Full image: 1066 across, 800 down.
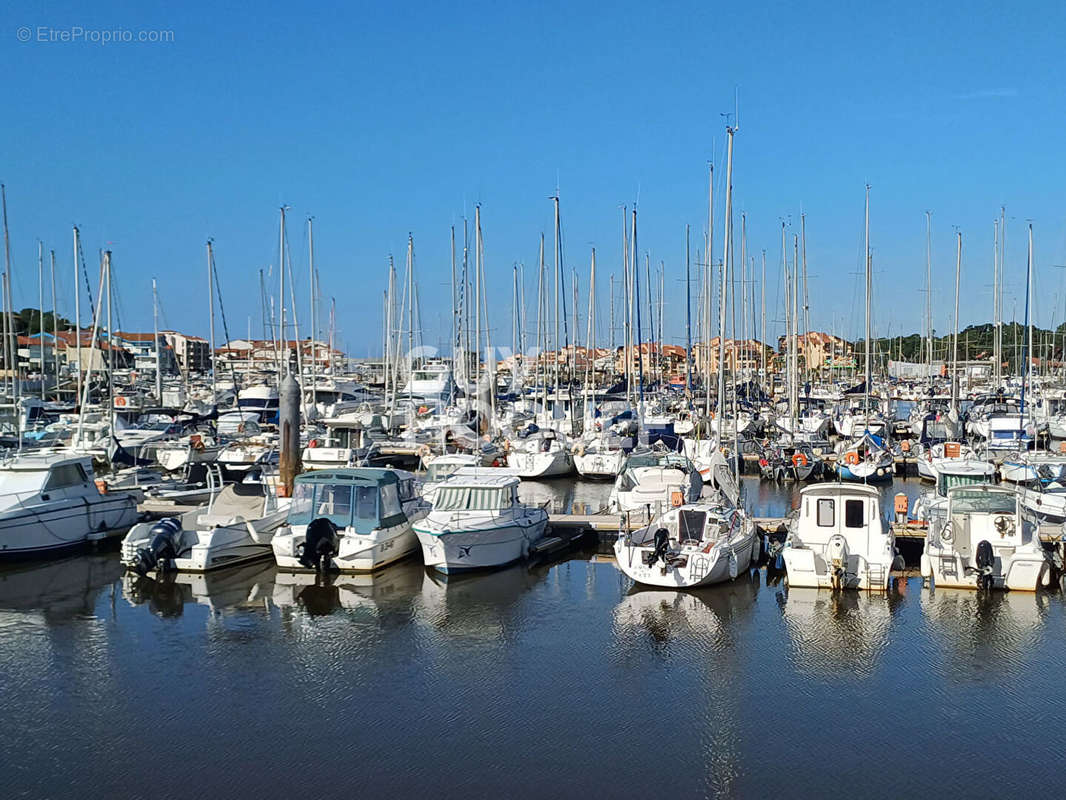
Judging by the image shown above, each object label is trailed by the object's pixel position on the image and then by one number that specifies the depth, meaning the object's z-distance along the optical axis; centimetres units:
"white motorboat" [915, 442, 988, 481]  4227
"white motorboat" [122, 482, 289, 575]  2528
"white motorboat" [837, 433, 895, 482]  4228
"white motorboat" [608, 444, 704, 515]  3262
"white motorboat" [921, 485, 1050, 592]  2275
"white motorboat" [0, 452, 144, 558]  2661
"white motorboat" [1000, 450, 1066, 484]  3536
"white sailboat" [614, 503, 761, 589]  2356
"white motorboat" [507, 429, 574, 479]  4531
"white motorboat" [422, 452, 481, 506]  3677
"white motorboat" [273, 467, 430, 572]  2523
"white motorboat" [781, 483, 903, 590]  2325
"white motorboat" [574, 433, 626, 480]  4512
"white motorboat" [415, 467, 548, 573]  2527
